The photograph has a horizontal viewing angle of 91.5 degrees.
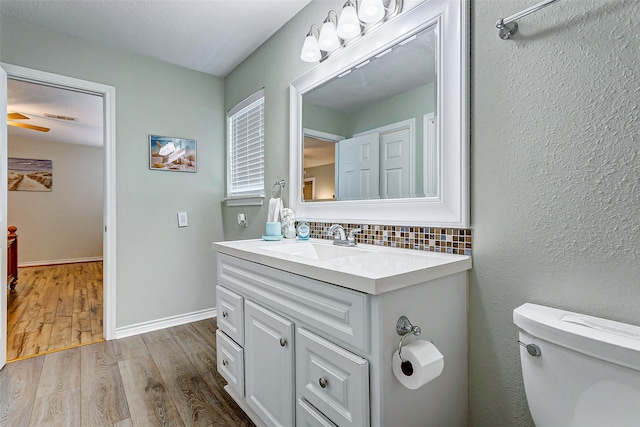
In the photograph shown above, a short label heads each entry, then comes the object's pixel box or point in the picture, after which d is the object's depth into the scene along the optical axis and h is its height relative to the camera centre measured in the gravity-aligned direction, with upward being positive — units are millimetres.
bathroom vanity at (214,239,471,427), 880 -416
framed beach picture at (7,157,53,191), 5289 +659
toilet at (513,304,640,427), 710 -395
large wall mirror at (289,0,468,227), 1210 +416
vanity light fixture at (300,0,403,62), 1460 +947
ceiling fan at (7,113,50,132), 3319 +1079
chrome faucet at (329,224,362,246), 1575 -130
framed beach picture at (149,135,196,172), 2664 +515
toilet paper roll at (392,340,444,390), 842 -418
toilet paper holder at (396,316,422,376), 875 -349
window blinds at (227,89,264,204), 2516 +554
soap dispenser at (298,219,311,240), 1856 -116
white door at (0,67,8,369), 1964 +85
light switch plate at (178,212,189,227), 2814 -66
